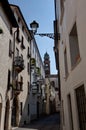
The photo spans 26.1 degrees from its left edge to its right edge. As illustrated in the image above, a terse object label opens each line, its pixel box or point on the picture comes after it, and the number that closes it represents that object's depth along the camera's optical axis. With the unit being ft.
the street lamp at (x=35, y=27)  28.58
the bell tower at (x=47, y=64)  213.25
